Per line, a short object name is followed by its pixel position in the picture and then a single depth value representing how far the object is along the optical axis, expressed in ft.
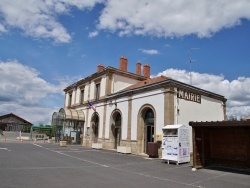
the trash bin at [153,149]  56.54
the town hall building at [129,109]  61.72
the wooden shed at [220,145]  40.57
